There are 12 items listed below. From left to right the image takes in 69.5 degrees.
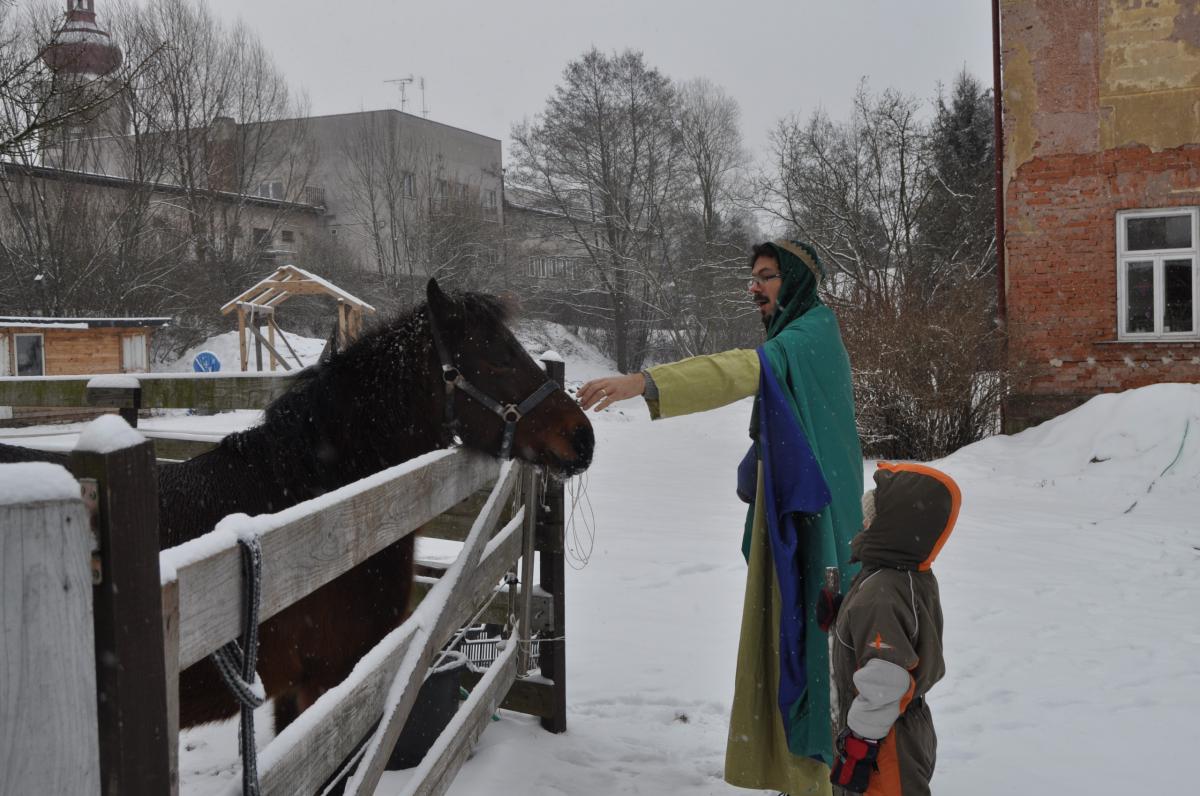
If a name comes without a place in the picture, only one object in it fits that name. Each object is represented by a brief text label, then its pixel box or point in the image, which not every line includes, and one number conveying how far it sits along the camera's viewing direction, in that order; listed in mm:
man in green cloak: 2764
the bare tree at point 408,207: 34531
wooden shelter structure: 18984
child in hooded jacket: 2291
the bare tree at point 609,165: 34031
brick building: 10734
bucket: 3447
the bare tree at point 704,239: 30188
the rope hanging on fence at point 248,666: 1279
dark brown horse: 2402
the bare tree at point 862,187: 24125
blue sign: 22844
